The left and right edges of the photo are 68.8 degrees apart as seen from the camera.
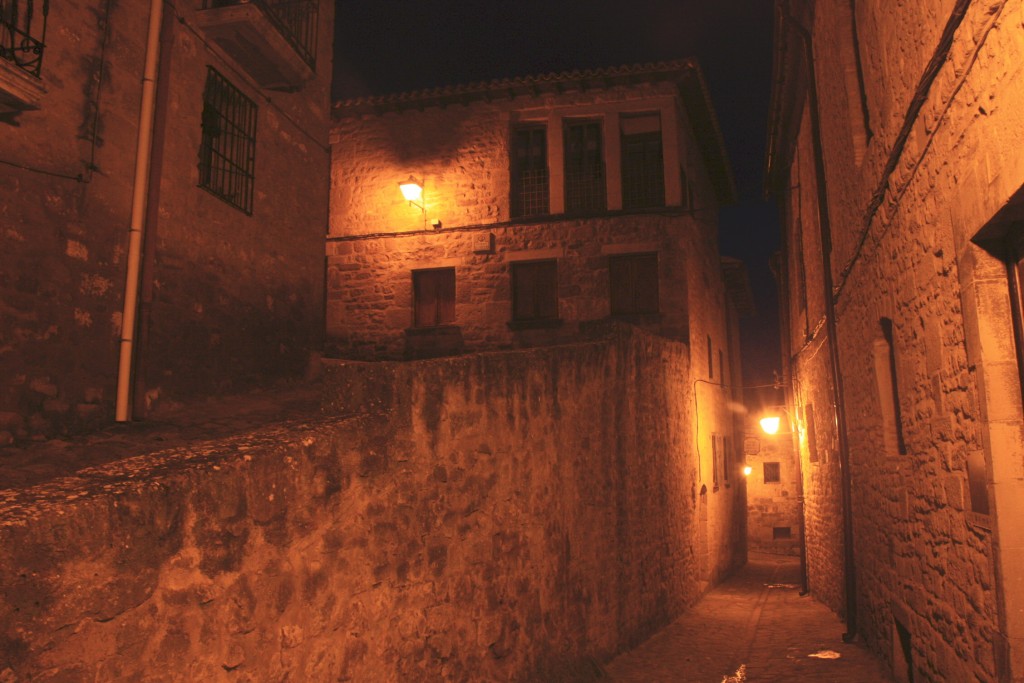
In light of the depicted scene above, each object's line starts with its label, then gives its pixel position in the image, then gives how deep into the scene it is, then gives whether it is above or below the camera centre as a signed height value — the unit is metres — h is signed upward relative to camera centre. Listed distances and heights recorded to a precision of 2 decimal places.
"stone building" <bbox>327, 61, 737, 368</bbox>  14.38 +4.93
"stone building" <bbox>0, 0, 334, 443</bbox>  6.16 +2.63
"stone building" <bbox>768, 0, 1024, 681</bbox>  3.74 +1.00
